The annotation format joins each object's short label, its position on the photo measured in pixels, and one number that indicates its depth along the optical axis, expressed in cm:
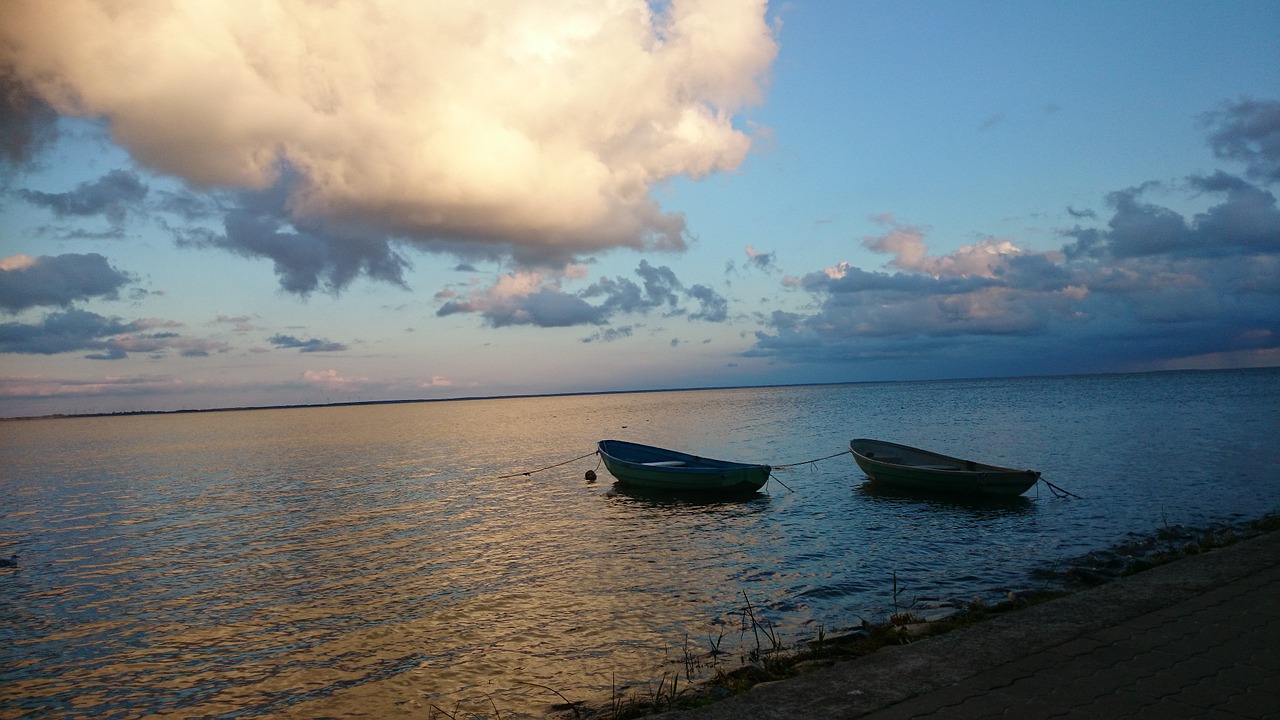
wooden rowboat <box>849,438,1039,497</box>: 2655
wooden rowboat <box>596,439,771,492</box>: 3025
